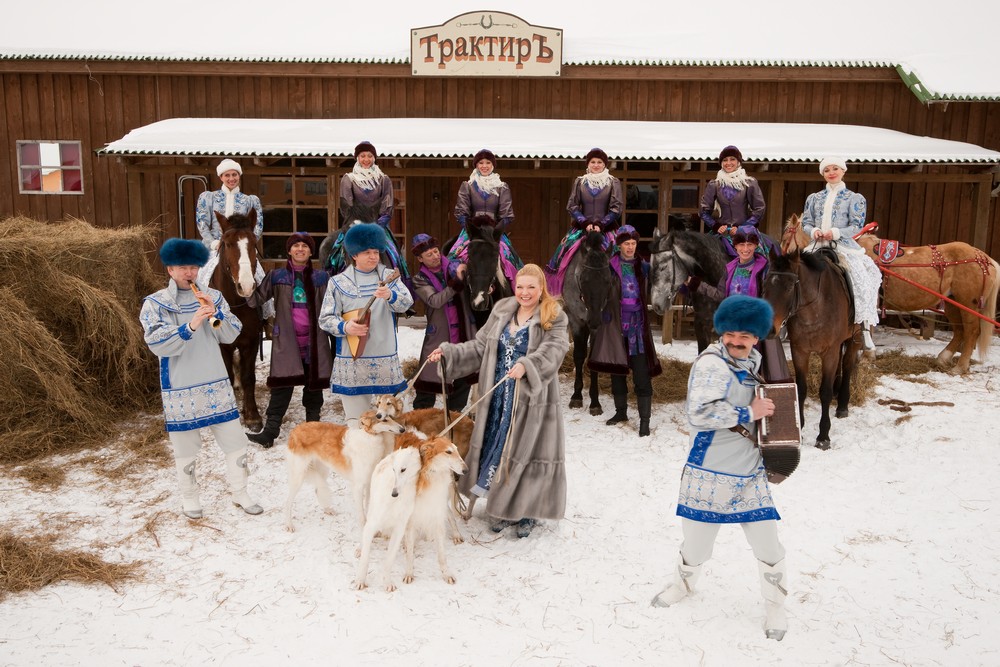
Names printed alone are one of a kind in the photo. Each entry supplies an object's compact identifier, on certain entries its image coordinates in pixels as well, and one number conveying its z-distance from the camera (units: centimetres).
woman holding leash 448
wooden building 1209
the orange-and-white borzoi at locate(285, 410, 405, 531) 455
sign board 1198
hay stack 624
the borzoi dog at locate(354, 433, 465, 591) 400
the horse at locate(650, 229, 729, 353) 677
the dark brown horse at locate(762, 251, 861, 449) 637
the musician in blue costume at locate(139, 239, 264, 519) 458
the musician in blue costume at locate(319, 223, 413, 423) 527
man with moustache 346
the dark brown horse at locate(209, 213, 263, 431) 610
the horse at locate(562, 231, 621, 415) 662
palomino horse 906
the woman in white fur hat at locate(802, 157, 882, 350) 708
